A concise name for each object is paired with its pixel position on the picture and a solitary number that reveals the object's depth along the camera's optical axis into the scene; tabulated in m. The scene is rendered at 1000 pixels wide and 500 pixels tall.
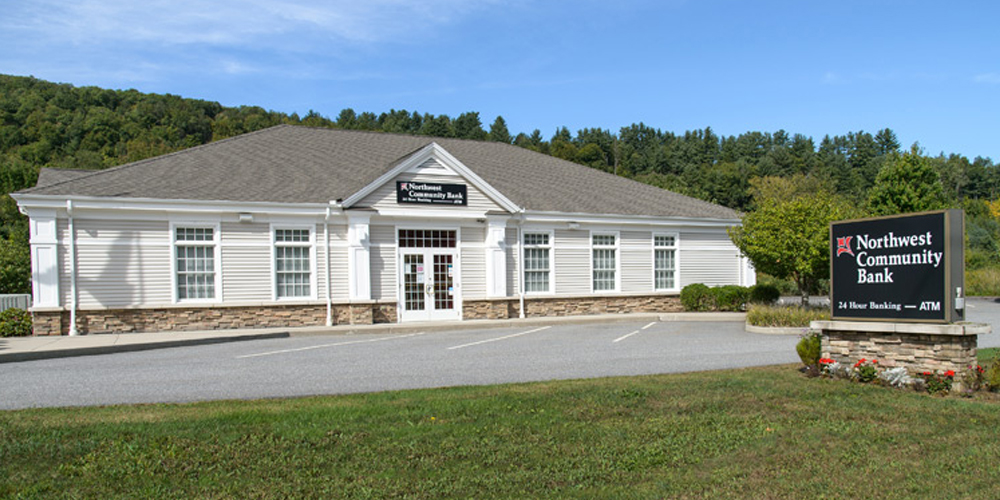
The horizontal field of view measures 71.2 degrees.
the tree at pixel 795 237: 18.62
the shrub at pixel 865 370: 9.55
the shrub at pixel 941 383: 8.91
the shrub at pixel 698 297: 23.42
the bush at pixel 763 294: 22.91
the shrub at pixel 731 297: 23.09
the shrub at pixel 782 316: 17.14
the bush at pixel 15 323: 17.14
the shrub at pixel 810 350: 10.48
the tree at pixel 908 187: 30.34
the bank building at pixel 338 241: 17.56
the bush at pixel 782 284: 32.72
